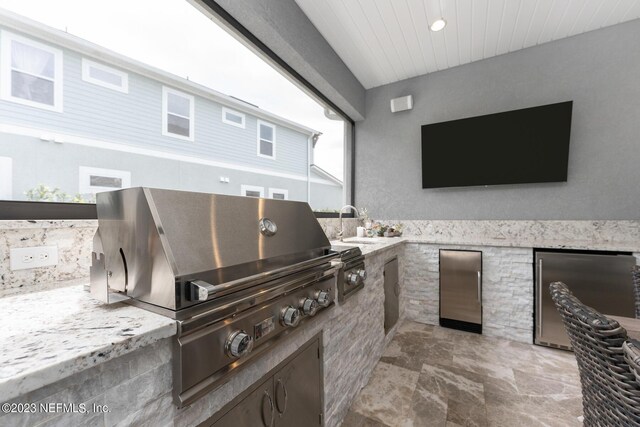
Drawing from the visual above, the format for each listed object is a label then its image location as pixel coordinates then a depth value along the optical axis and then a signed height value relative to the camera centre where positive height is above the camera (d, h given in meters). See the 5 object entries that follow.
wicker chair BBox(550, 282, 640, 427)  0.67 -0.44
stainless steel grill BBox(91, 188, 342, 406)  0.73 -0.20
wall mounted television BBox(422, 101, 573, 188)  2.82 +0.78
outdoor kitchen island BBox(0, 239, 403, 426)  0.47 -0.29
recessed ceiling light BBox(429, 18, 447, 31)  2.51 +1.88
